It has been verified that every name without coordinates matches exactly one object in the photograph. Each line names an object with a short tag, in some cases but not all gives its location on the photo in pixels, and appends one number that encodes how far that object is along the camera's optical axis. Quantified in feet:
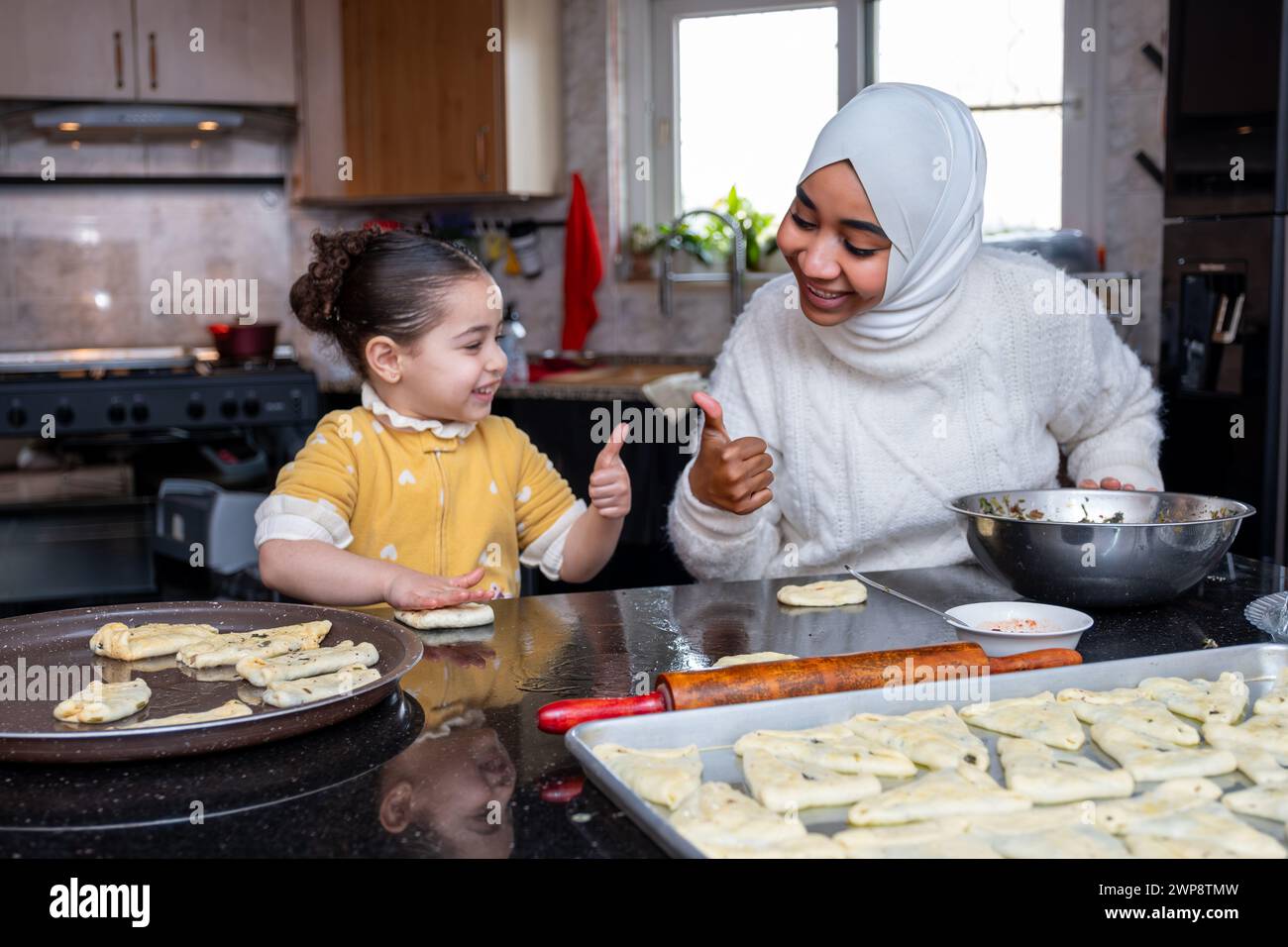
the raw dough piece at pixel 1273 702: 3.63
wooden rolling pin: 3.46
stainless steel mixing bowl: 4.60
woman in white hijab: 5.71
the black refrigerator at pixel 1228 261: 9.78
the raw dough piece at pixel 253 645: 3.94
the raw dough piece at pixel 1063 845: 2.69
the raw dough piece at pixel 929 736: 3.22
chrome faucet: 13.12
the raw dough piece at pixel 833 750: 3.16
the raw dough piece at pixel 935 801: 2.90
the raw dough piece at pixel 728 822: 2.73
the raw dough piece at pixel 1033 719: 3.36
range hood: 13.39
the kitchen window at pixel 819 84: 12.46
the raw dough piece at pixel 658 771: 2.95
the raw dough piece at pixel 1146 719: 3.40
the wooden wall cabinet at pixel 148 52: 12.83
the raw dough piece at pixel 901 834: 2.75
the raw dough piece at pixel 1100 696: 3.66
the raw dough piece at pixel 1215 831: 2.73
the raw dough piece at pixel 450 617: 4.59
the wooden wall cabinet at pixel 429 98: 13.12
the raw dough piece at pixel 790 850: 2.65
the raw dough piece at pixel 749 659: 4.01
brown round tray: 3.14
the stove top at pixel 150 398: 11.97
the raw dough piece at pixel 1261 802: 2.93
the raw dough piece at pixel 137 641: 4.03
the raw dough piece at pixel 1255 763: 3.13
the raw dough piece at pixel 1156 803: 2.87
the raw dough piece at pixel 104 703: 3.40
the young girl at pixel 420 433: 5.98
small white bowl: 4.18
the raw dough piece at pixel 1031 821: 2.84
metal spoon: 4.36
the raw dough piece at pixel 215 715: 3.24
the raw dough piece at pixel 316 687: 3.44
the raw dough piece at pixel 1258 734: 3.34
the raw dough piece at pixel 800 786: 2.95
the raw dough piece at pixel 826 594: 4.97
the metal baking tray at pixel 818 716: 2.93
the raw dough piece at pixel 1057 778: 2.99
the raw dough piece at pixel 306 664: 3.73
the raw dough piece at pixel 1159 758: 3.17
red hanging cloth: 13.88
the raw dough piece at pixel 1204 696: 3.57
